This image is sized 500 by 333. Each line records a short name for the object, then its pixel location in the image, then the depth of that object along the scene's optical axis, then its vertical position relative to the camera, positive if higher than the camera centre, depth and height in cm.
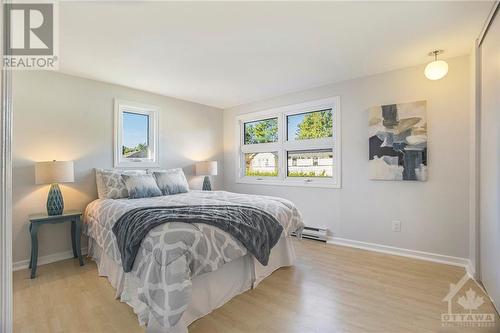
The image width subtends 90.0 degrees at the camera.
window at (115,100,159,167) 359 +47
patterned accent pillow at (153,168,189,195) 346 -24
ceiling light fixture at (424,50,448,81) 257 +100
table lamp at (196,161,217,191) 435 -8
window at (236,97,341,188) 371 +33
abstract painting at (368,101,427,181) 291 +29
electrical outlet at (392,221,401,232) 308 -75
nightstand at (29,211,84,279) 257 -68
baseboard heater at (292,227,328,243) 363 -101
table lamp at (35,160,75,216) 269 -13
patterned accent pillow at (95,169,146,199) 306 -25
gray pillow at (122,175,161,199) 310 -27
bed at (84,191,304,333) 157 -73
